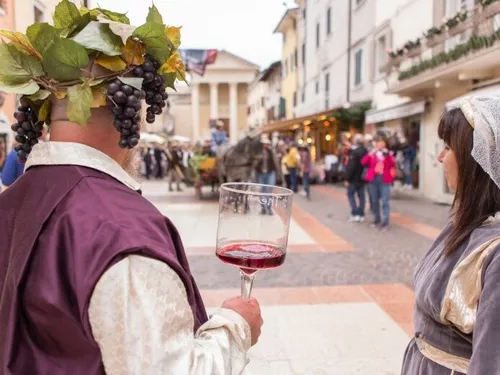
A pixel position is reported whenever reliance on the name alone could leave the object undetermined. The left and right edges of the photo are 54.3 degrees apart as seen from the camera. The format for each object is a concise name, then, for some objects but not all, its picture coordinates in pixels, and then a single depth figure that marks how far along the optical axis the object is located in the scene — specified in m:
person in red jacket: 8.41
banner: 29.28
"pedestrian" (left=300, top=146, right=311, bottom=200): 13.06
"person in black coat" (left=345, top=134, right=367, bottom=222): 8.99
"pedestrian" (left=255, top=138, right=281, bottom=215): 11.33
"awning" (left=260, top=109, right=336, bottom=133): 18.68
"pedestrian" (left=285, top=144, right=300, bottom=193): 13.75
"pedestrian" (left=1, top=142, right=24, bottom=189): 4.79
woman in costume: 1.29
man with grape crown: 0.87
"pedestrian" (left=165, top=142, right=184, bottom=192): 14.76
